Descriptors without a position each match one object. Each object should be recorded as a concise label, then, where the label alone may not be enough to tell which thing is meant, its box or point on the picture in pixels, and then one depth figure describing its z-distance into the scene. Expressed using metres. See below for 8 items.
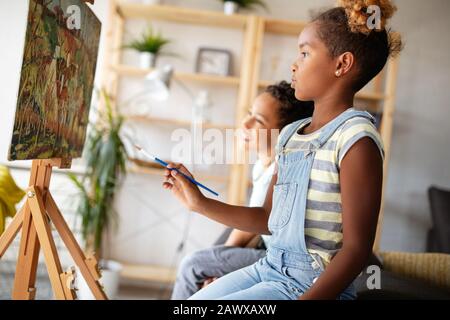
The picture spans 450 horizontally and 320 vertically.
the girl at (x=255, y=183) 1.71
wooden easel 1.26
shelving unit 3.09
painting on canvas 1.11
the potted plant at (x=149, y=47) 3.13
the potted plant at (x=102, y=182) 2.78
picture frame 3.35
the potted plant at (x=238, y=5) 3.14
